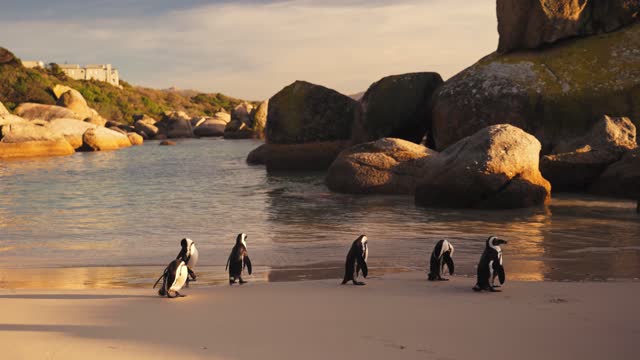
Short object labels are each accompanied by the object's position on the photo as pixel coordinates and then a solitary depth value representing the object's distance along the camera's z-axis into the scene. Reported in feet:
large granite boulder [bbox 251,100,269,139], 203.45
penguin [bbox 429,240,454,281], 30.07
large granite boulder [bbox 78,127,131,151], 164.66
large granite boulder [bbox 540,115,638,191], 61.11
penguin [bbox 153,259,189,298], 26.89
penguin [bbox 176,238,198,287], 31.07
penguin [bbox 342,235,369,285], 29.66
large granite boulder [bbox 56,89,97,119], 211.41
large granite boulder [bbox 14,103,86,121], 179.11
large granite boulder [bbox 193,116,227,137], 240.94
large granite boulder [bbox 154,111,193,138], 236.63
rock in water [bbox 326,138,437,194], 64.54
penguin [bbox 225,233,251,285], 30.86
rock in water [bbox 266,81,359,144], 91.81
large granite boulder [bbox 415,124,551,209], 53.26
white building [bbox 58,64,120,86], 468.75
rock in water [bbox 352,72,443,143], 80.33
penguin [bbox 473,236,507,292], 26.86
